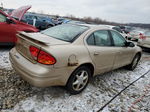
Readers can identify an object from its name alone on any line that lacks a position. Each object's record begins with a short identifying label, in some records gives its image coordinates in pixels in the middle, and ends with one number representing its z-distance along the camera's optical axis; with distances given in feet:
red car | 15.56
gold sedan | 7.41
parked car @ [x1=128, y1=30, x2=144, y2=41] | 44.44
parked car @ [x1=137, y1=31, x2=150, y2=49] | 26.88
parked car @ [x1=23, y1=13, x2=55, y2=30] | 43.47
